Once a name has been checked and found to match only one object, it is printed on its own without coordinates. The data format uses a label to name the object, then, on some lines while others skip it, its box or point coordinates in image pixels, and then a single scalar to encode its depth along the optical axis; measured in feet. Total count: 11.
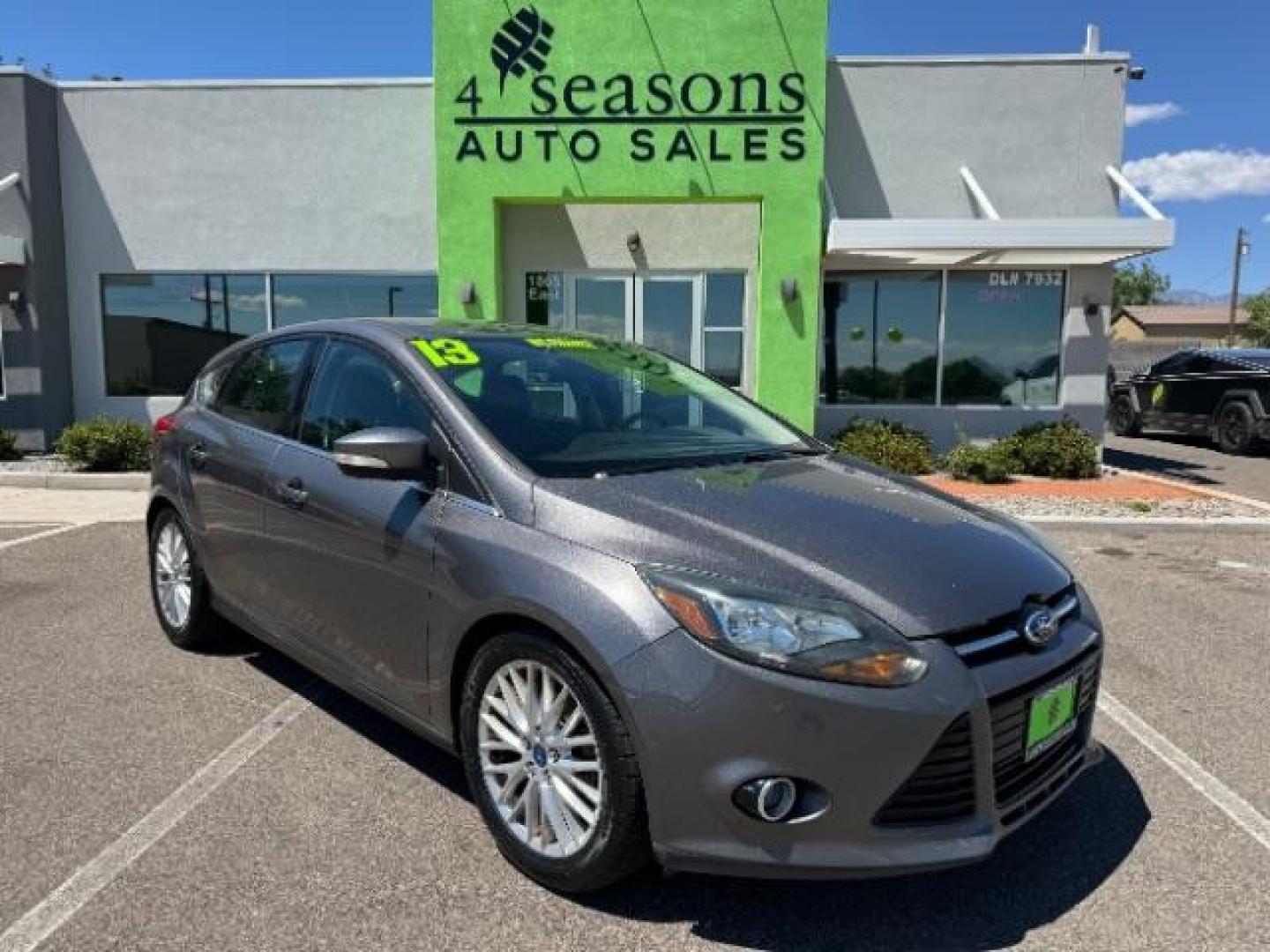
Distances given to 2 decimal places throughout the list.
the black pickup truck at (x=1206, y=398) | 49.52
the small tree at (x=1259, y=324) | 218.59
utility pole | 199.72
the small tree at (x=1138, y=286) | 290.56
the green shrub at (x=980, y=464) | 34.86
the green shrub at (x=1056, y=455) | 36.86
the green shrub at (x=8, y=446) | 38.99
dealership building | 36.45
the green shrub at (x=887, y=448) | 35.32
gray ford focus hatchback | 7.61
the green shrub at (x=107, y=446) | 35.17
